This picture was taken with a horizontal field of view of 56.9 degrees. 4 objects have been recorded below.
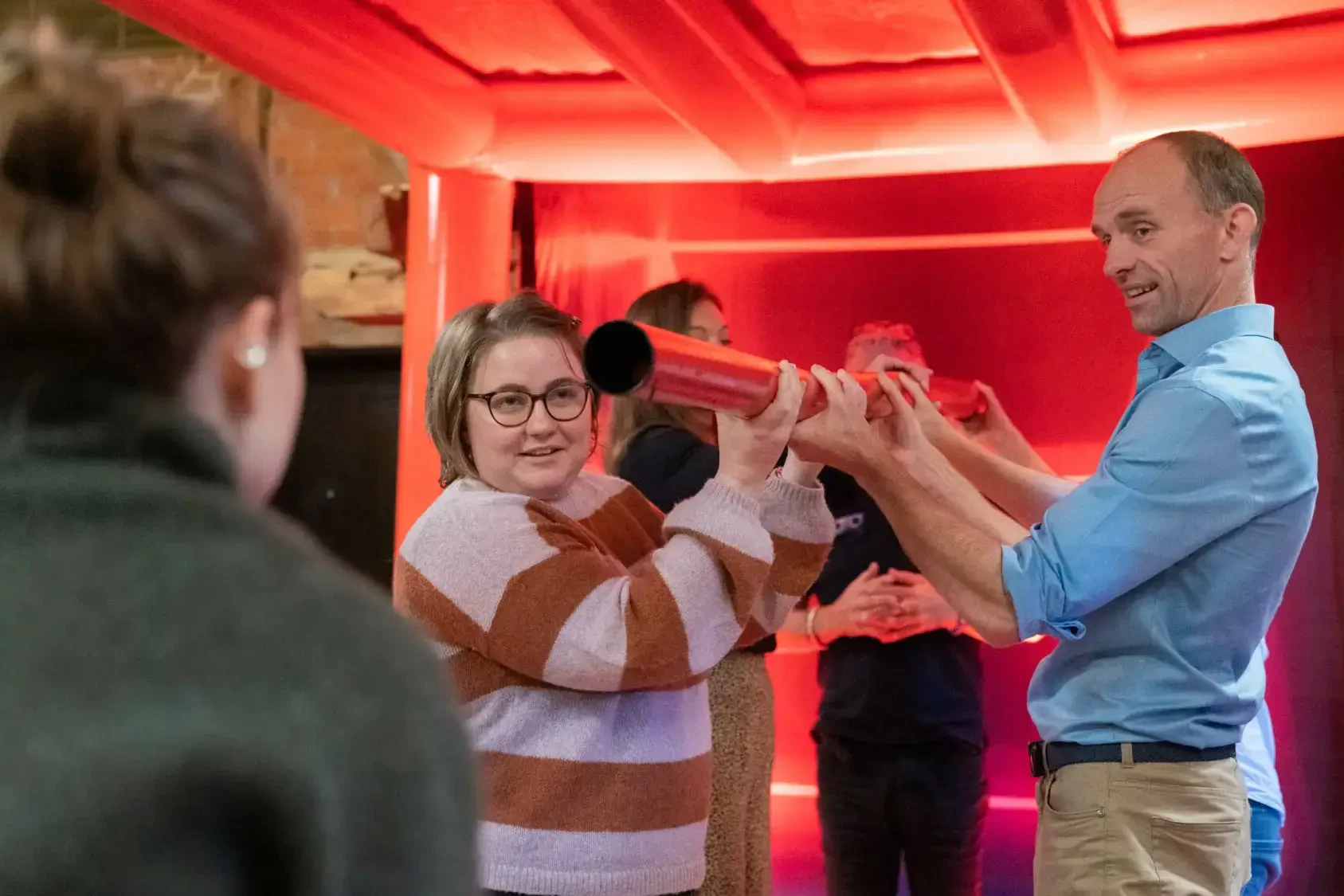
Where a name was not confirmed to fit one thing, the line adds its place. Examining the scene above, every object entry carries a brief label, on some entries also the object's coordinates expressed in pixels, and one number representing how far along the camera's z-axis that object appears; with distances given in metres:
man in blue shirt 1.42
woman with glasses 1.24
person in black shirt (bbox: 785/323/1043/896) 2.30
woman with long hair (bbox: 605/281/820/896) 1.92
